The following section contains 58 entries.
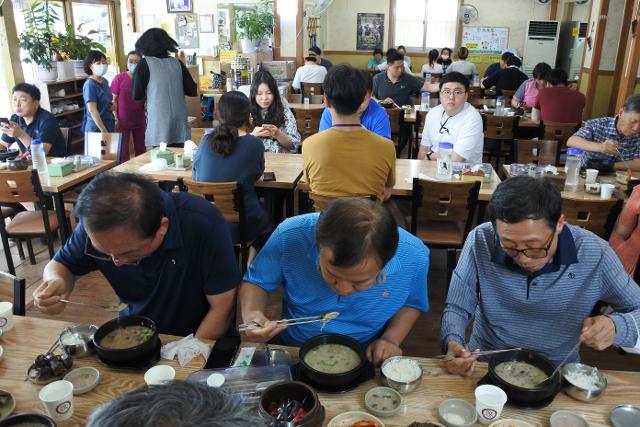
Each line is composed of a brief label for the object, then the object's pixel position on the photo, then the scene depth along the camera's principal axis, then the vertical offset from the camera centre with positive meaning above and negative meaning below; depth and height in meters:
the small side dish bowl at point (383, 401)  1.29 -0.87
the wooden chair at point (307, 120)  5.96 -0.61
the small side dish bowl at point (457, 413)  1.27 -0.88
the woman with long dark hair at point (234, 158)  3.15 -0.57
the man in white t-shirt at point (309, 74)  7.69 -0.08
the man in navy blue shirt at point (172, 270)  1.69 -0.73
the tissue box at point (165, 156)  3.91 -0.69
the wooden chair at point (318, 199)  2.99 -0.78
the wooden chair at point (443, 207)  3.07 -0.86
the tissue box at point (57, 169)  3.60 -0.74
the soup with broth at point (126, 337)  1.49 -0.81
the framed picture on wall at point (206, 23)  8.59 +0.75
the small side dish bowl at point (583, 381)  1.34 -0.84
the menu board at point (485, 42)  11.38 +0.64
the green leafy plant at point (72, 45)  6.35 +0.27
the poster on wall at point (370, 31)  11.52 +0.87
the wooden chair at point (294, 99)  7.28 -0.44
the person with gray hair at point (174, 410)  0.71 -0.50
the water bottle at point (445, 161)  3.56 -0.65
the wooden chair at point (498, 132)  5.55 -0.68
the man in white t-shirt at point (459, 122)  3.96 -0.41
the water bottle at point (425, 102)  6.52 -0.42
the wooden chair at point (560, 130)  5.12 -0.60
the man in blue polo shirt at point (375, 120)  4.04 -0.40
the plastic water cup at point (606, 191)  3.14 -0.74
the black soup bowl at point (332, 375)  1.34 -0.81
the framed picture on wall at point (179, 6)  8.48 +1.02
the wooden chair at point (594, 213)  2.78 -0.79
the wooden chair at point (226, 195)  3.04 -0.78
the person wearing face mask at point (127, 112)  5.57 -0.51
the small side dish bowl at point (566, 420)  1.25 -0.86
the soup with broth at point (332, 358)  1.42 -0.83
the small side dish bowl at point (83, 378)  1.35 -0.86
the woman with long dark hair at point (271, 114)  4.31 -0.40
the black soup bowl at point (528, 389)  1.30 -0.82
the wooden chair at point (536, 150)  4.08 -0.64
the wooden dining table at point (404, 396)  1.30 -0.88
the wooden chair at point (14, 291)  1.80 -0.82
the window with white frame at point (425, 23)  11.45 +1.06
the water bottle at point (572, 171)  3.37 -0.66
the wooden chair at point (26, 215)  3.22 -1.10
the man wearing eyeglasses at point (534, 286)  1.50 -0.72
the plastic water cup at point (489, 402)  1.26 -0.83
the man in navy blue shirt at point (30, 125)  4.05 -0.50
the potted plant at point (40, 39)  5.76 +0.29
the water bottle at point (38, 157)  3.66 -0.67
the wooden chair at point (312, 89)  7.59 -0.31
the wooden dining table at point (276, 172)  3.51 -0.77
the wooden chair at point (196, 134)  4.62 -0.61
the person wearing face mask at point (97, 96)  5.46 -0.33
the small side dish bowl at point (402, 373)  1.37 -0.84
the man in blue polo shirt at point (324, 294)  1.67 -0.77
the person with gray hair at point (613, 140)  3.52 -0.51
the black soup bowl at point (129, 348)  1.41 -0.79
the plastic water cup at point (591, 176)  3.34 -0.69
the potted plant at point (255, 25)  8.22 +0.70
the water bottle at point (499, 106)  6.22 -0.45
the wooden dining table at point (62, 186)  3.39 -0.82
